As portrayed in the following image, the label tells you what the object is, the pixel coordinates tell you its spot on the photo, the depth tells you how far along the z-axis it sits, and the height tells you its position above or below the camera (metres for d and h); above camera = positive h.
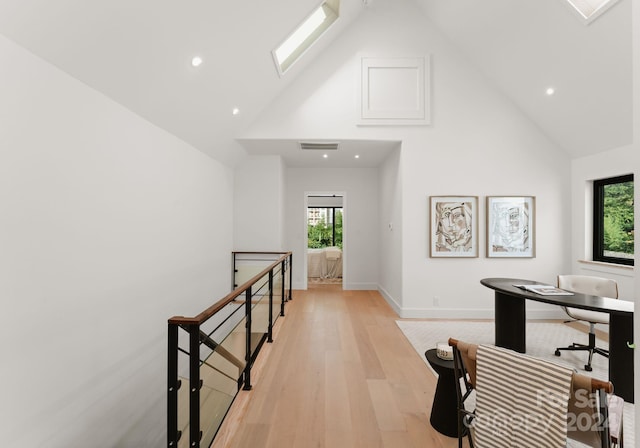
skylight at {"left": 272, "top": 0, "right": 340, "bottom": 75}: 4.10 +2.66
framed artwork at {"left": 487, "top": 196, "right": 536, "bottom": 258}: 4.70 +0.02
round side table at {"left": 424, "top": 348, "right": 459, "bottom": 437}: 2.05 -1.19
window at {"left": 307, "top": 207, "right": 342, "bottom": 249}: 11.03 +0.00
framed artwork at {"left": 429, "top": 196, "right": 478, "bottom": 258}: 4.70 -0.04
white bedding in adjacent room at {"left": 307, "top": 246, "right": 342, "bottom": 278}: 7.82 -0.92
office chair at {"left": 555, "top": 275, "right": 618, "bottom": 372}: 3.19 -0.72
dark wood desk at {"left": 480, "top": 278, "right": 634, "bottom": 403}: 2.52 -0.91
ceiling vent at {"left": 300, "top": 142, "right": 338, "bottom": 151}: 4.90 +1.33
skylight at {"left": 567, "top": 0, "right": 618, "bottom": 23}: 2.95 +2.20
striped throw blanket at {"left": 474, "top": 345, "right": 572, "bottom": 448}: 1.18 -0.72
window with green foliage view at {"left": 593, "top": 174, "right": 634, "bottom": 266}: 4.07 +0.11
